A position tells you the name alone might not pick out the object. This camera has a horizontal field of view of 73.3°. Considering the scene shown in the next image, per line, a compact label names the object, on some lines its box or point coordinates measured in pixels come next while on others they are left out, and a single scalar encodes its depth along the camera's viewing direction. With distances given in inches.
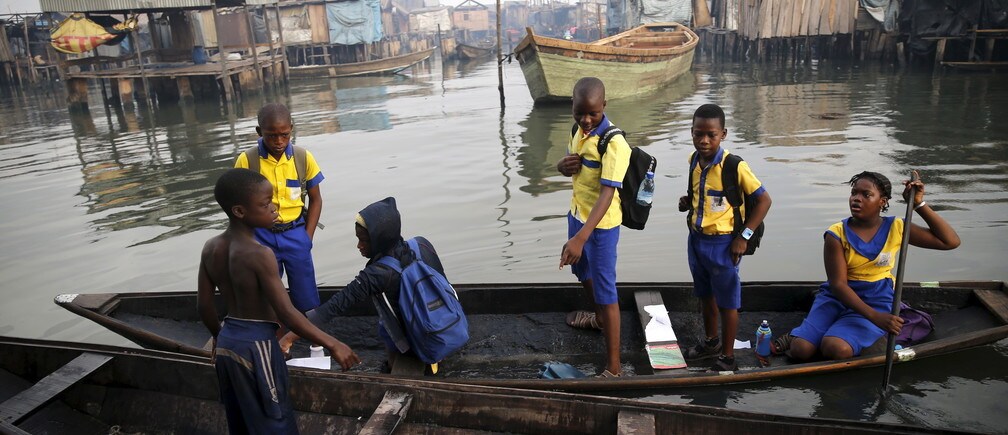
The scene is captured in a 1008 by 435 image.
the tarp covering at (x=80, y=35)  798.5
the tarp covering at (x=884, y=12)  826.8
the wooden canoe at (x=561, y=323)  158.1
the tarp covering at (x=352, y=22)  1381.6
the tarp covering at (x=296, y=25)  1369.3
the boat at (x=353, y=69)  1263.5
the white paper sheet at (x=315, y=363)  169.2
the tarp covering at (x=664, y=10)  1282.0
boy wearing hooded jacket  139.3
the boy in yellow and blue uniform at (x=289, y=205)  157.5
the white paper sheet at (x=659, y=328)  166.2
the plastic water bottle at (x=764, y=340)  163.0
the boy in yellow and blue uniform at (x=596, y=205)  140.9
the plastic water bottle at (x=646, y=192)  146.6
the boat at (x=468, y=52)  1614.2
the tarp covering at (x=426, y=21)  2198.6
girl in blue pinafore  148.9
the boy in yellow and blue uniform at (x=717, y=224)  145.5
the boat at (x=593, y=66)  625.6
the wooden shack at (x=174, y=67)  801.6
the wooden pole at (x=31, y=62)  1126.4
